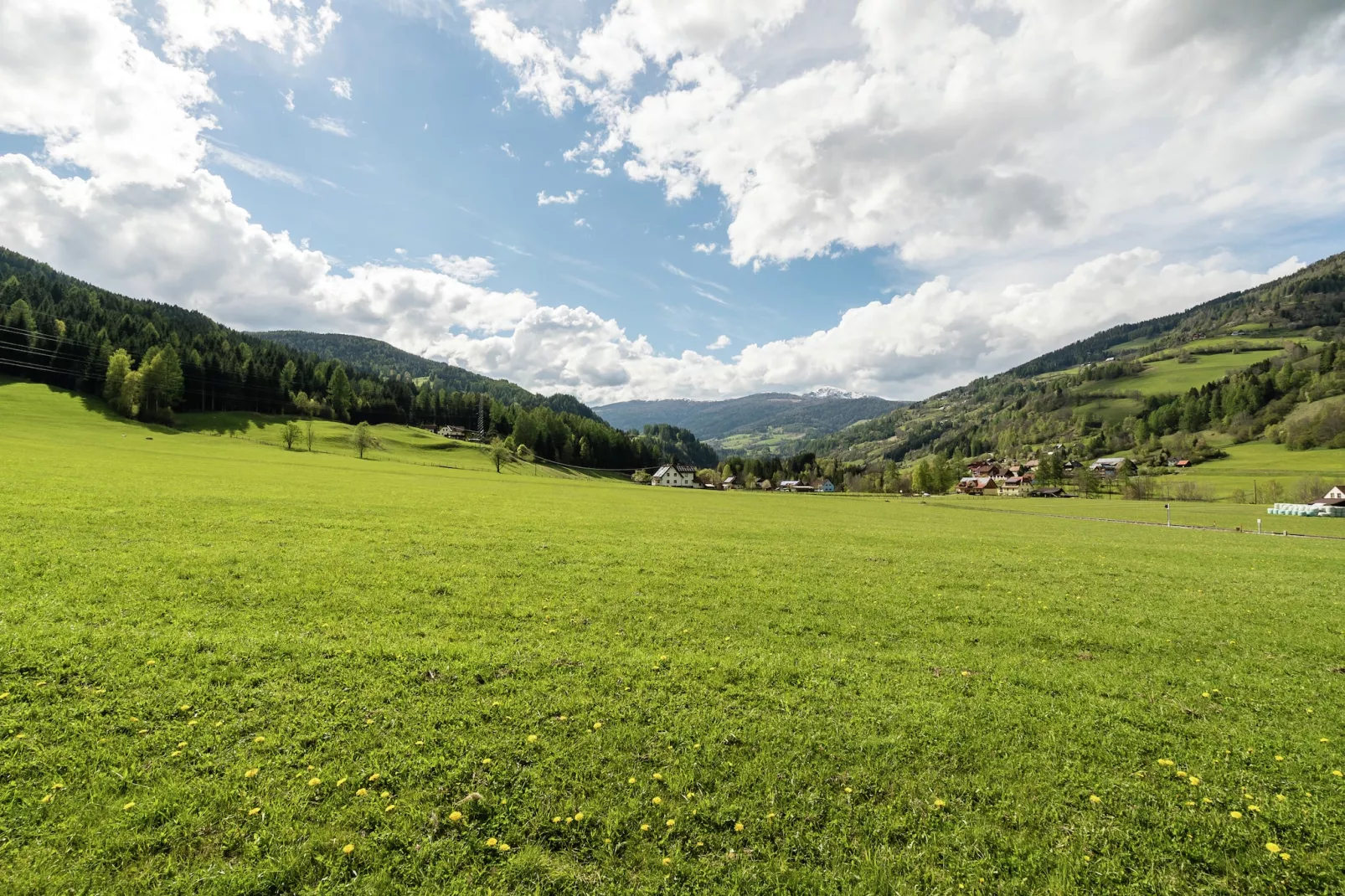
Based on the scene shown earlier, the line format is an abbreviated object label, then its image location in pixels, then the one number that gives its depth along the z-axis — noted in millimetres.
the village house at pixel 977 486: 175500
